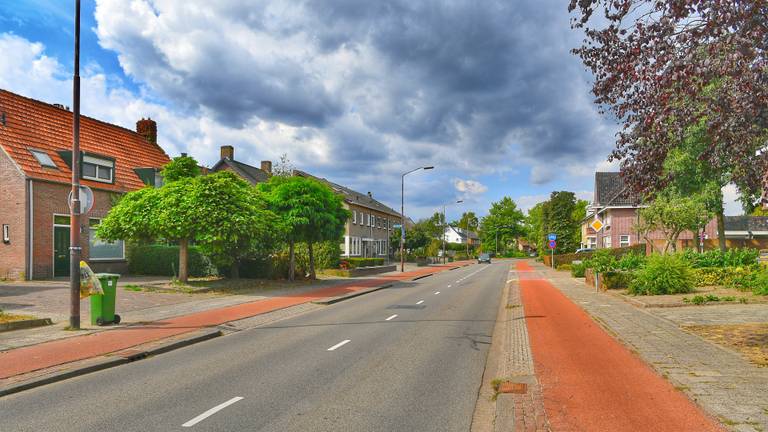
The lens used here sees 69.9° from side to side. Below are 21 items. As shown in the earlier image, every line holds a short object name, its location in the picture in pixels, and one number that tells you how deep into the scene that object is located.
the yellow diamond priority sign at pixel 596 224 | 27.43
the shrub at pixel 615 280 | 22.78
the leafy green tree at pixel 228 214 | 20.44
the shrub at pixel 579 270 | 33.94
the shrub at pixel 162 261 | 27.30
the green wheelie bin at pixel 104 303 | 12.54
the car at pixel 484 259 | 79.19
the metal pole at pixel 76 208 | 11.86
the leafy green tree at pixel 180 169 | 24.02
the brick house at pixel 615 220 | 54.59
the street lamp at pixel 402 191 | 47.05
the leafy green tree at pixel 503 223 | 122.31
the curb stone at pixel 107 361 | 7.27
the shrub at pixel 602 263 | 24.91
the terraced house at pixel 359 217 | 48.49
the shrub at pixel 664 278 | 19.06
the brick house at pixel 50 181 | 23.00
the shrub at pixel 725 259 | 23.00
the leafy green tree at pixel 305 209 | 25.89
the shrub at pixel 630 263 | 26.47
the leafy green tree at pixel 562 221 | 72.69
